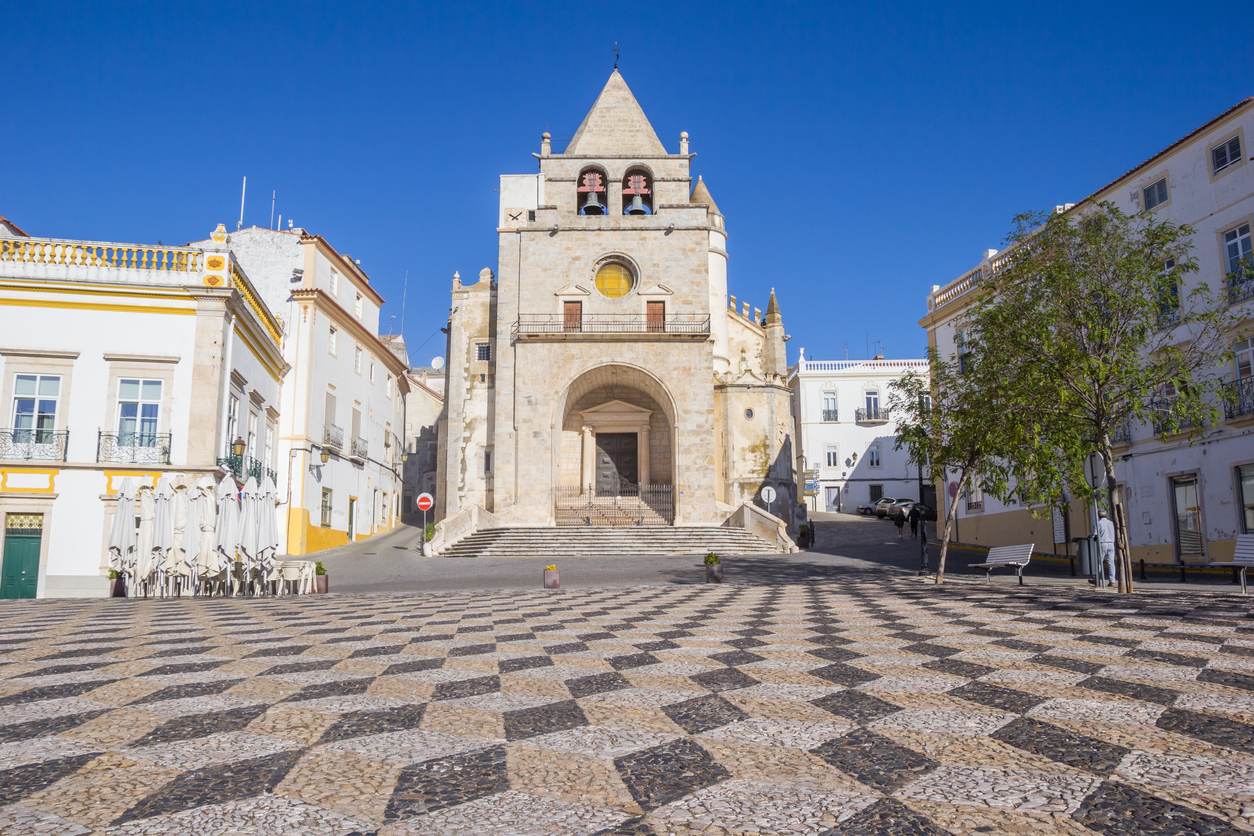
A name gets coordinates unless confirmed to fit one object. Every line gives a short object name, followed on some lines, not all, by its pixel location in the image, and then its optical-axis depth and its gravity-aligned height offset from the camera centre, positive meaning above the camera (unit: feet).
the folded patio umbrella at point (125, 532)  50.19 +0.15
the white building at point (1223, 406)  63.05 +8.80
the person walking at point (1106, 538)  47.21 -0.64
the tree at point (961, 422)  49.65 +6.39
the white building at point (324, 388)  95.09 +17.07
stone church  104.32 +19.70
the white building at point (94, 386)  61.87 +10.84
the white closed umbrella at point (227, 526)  50.85 +0.45
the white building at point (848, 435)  158.30 +16.80
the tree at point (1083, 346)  44.91 +9.44
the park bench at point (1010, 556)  49.62 -1.67
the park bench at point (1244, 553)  41.37 -1.34
